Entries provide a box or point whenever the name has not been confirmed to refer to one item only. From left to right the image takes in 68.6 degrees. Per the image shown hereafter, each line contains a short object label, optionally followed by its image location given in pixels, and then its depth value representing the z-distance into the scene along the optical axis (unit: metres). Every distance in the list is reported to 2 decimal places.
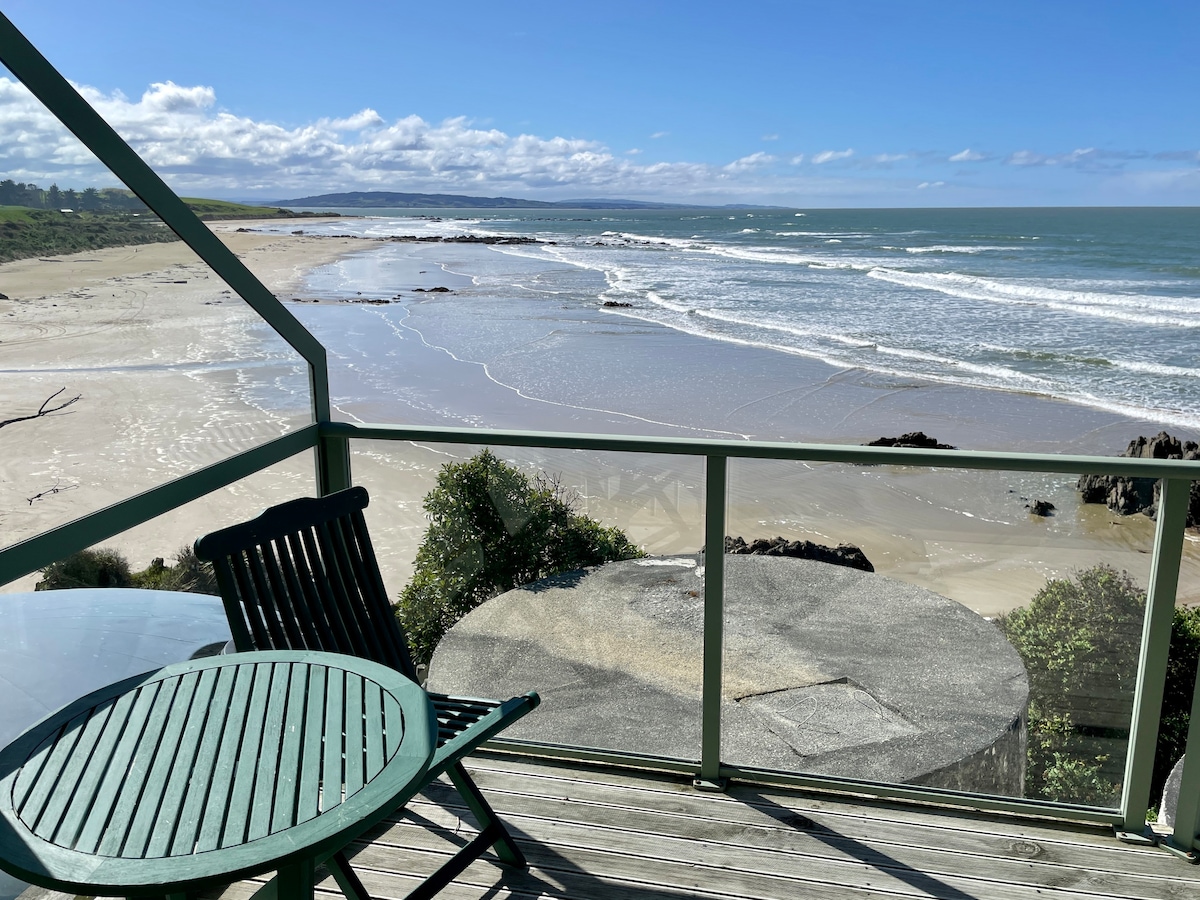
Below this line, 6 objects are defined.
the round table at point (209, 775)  1.30
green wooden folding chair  2.18
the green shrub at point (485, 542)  2.81
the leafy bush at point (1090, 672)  2.41
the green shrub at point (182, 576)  2.34
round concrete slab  2.47
